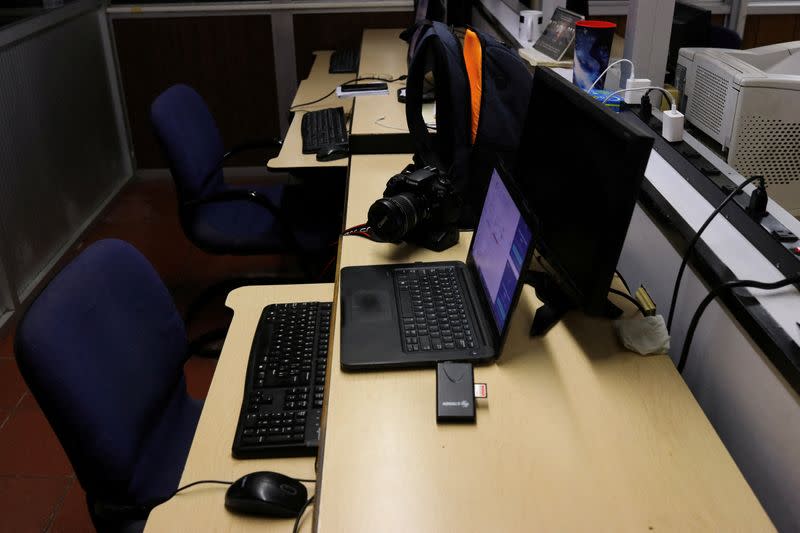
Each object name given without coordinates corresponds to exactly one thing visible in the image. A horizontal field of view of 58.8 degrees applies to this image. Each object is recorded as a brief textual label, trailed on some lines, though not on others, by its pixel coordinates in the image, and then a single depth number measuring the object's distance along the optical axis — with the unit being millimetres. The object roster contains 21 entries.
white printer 1654
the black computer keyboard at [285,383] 1352
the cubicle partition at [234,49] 4168
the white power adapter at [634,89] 2002
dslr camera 1587
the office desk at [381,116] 2357
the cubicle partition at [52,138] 3014
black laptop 1256
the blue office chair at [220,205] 2545
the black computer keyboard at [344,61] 3686
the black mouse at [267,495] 1161
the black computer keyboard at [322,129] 2676
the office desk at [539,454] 979
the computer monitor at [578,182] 1113
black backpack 1706
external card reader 1136
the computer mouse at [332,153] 2555
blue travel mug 2053
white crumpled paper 1281
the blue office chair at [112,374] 1241
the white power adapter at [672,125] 1779
